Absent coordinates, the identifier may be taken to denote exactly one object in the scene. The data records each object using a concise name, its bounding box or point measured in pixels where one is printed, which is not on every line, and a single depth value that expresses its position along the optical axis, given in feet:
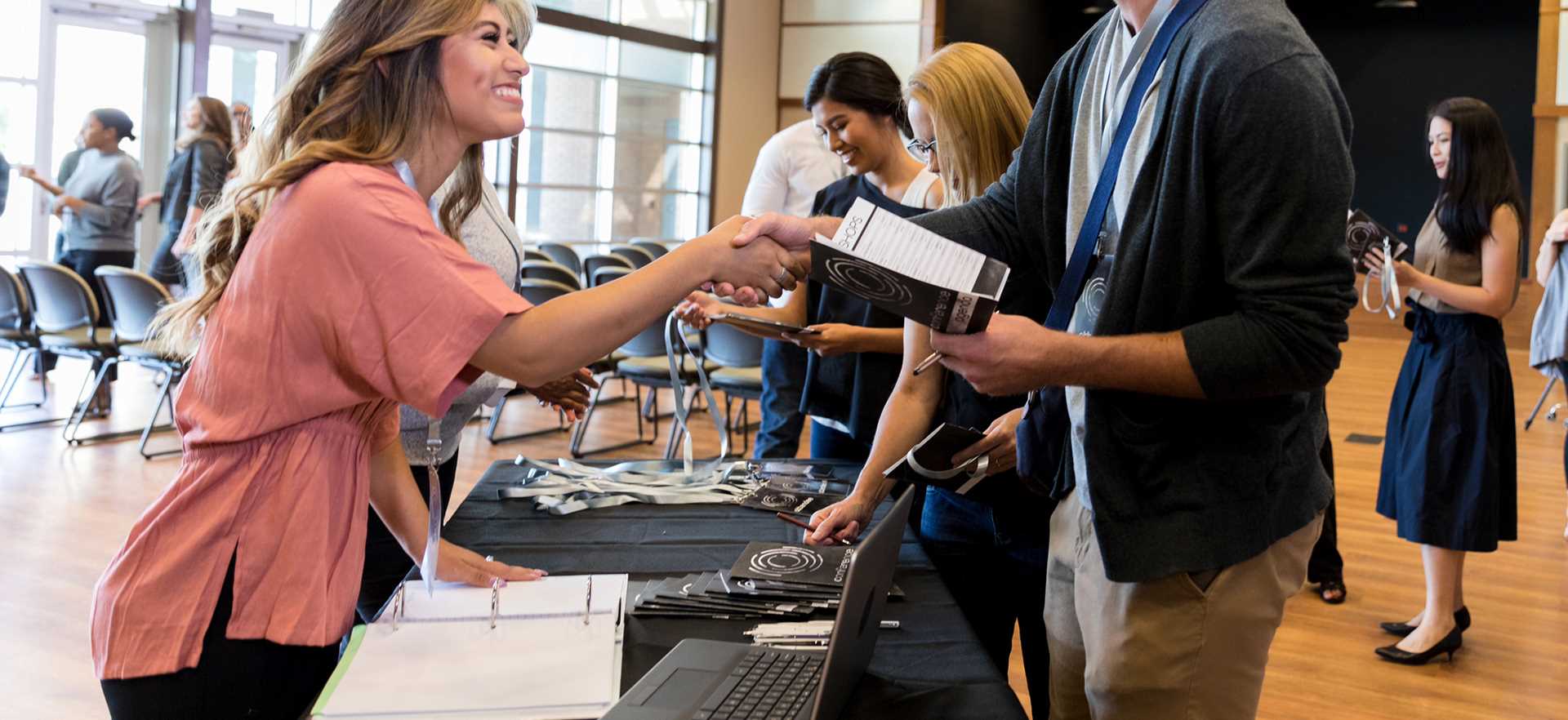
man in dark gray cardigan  4.02
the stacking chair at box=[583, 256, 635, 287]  26.03
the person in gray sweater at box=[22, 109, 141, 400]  23.41
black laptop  3.52
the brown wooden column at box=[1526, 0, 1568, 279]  34.65
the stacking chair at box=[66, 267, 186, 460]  18.80
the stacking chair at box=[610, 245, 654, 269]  28.73
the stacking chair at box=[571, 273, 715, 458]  19.74
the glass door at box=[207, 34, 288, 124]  29.96
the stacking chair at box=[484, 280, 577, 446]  19.25
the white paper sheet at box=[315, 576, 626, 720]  3.97
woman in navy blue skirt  11.61
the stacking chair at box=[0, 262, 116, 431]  19.72
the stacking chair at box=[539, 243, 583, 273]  28.74
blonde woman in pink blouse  4.08
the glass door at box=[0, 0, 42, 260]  28.71
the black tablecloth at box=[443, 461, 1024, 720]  4.14
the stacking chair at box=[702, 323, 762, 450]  18.71
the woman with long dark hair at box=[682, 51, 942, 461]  9.07
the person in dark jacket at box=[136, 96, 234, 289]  22.22
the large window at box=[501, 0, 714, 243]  33.86
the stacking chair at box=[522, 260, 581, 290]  22.49
